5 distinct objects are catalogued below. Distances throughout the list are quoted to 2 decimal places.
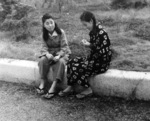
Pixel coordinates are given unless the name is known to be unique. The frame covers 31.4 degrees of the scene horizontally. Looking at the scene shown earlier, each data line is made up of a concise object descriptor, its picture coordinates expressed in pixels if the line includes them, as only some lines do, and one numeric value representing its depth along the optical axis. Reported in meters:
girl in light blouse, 3.86
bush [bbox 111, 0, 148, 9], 6.80
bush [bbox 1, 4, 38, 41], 5.59
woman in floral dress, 3.50
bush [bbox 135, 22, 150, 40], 5.07
